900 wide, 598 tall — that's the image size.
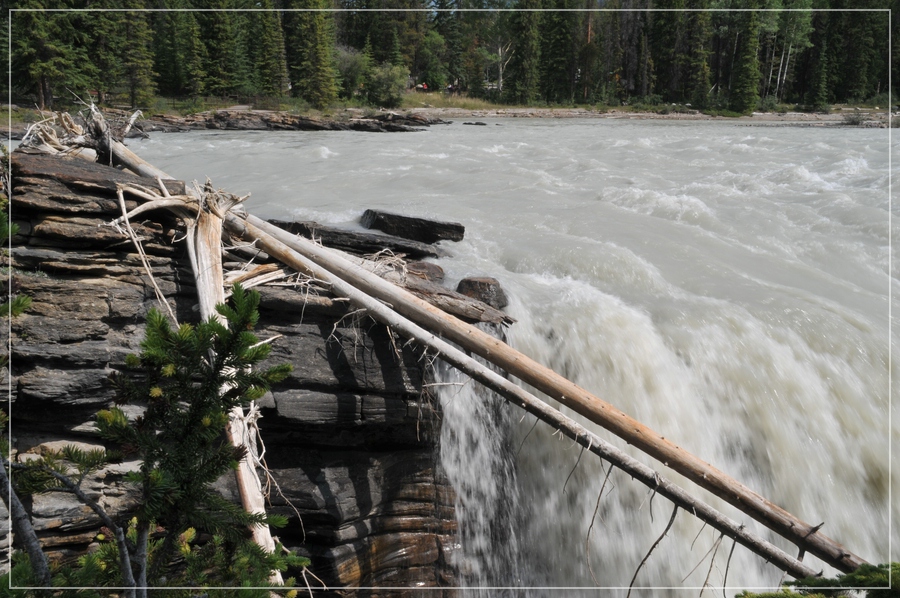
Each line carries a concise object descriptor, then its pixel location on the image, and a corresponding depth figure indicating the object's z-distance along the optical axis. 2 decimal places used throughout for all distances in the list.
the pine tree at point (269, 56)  50.00
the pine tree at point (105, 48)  36.00
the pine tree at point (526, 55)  61.84
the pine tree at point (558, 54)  63.56
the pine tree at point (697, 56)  56.44
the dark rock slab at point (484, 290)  5.18
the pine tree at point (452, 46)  72.06
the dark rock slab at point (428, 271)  5.34
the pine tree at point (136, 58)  38.28
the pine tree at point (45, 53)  31.11
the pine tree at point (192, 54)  46.03
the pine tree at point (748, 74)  50.34
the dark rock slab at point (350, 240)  5.65
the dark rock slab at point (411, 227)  7.07
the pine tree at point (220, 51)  47.53
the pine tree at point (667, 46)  59.81
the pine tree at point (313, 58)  48.66
